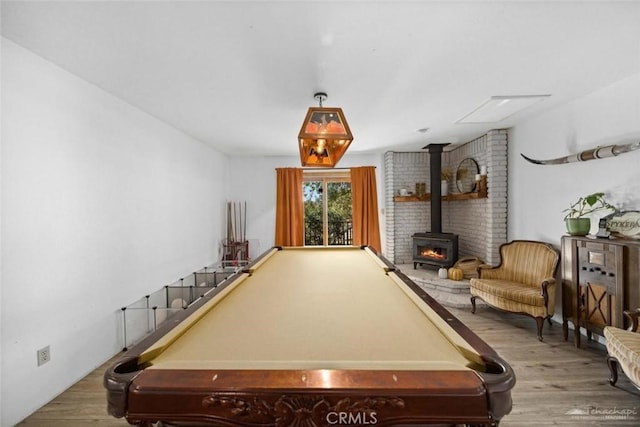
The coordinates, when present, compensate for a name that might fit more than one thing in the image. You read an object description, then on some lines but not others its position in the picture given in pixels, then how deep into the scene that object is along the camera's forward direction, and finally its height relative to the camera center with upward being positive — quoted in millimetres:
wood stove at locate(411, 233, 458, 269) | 4559 -604
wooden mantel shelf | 4260 +266
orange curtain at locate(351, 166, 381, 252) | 5551 +235
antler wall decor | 2349 +522
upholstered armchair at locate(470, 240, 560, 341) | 2836 -790
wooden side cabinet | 2232 -595
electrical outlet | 1904 -929
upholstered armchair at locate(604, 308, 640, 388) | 1653 -834
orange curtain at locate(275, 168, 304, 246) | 5512 +170
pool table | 879 -525
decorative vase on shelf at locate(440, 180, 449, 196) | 5180 +459
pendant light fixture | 2045 +633
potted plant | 2581 -6
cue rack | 5145 -452
